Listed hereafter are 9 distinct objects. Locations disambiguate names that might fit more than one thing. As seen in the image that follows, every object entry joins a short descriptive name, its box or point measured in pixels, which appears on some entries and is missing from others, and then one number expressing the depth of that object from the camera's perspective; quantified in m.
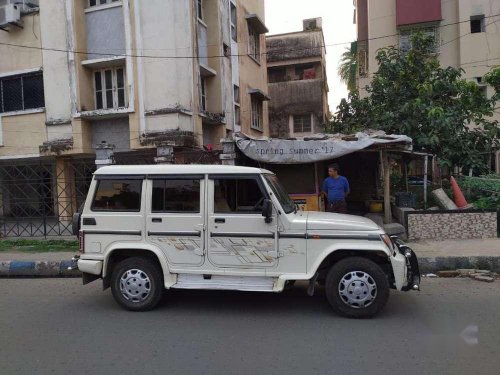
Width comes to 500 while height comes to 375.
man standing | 8.73
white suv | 5.18
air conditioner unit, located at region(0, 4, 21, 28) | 14.20
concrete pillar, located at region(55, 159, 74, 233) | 13.39
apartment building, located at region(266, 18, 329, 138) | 27.84
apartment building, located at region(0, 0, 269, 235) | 13.04
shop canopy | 9.64
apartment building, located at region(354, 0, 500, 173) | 20.11
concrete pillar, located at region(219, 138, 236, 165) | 10.05
